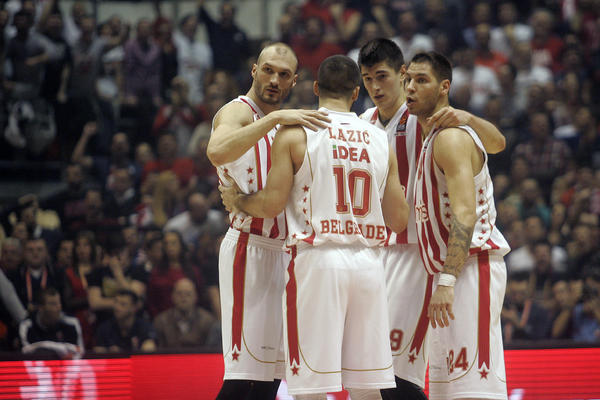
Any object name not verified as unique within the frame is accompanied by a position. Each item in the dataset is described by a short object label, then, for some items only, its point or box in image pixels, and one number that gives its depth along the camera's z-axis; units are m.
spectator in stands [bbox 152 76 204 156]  22.58
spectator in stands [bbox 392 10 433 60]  23.84
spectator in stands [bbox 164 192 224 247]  19.83
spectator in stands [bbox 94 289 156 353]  16.80
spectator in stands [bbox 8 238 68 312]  17.31
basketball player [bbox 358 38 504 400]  9.85
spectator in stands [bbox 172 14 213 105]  24.45
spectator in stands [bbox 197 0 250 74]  24.80
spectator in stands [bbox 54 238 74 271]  17.92
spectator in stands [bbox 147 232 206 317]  17.81
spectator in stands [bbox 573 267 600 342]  17.73
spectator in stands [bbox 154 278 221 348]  16.98
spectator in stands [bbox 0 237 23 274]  17.53
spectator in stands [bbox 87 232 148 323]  17.39
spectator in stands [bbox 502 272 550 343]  17.77
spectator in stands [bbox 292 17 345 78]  23.75
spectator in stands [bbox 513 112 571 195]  21.81
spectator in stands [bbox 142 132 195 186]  21.34
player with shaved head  9.41
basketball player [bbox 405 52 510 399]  8.96
